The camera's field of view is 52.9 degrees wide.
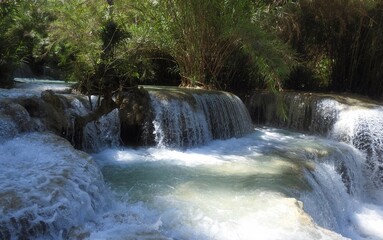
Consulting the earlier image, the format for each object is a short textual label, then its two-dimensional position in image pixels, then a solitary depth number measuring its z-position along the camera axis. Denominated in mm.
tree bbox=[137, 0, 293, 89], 8617
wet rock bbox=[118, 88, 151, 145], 7359
